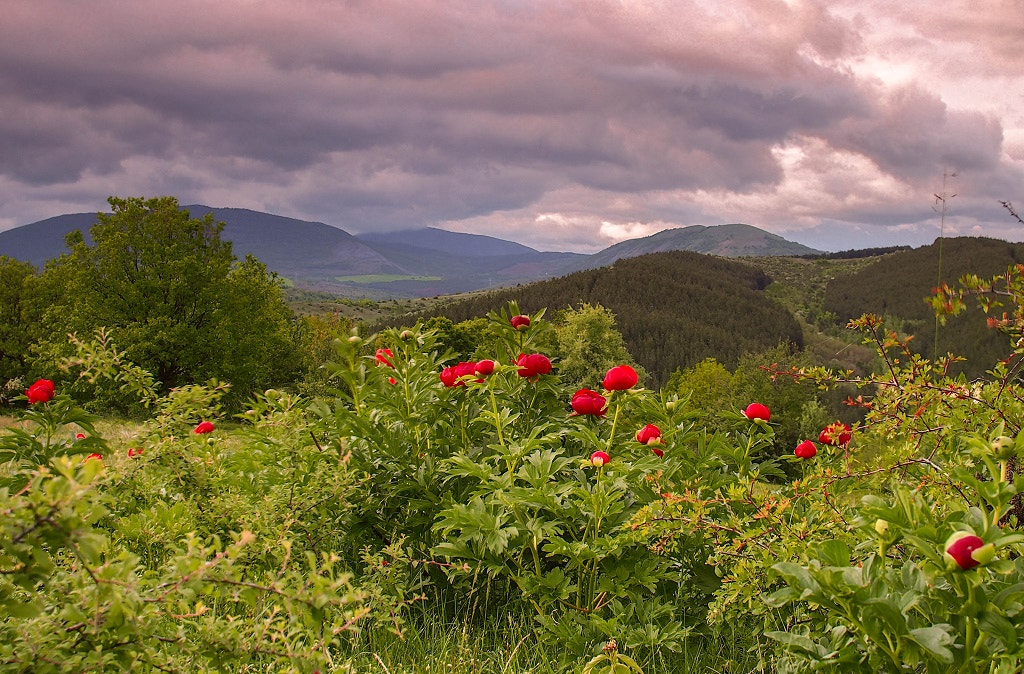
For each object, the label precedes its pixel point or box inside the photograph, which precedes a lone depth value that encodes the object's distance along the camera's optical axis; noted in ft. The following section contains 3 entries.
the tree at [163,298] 82.79
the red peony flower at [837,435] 9.02
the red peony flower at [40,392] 10.22
